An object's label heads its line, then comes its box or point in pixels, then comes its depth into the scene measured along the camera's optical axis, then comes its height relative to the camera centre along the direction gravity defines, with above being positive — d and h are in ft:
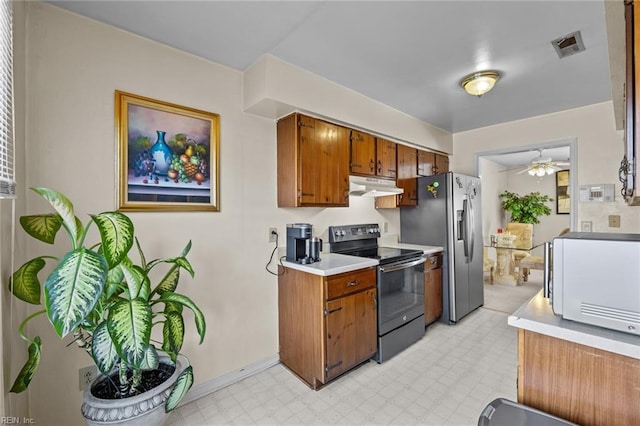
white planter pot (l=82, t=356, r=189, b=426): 4.10 -2.84
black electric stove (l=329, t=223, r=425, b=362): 8.39 -2.36
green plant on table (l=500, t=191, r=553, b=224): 20.51 +0.26
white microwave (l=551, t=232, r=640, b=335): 3.28 -0.85
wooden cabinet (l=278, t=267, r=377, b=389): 7.02 -2.88
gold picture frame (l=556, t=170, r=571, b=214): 20.44 +1.34
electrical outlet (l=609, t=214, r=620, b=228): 9.74 -0.37
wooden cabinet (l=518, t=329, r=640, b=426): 3.20 -2.05
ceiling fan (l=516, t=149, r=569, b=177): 16.61 +2.60
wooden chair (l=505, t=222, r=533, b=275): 18.57 -1.61
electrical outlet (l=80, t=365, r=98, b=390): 5.50 -3.10
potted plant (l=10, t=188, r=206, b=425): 3.20 -1.36
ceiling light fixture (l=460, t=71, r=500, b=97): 7.85 +3.59
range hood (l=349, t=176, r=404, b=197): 9.40 +0.85
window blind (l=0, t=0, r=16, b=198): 3.53 +1.47
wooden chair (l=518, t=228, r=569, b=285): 16.20 -3.10
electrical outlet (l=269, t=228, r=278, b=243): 8.31 -0.62
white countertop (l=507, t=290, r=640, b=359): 3.12 -1.44
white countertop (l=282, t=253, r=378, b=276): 7.00 -1.36
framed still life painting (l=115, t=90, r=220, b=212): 6.03 +1.32
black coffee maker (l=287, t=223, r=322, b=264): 7.86 -0.89
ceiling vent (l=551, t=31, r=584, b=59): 6.31 +3.78
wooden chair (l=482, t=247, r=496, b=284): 17.47 -3.33
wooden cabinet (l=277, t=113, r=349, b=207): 7.86 +1.43
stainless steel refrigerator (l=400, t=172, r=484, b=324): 11.03 -0.76
